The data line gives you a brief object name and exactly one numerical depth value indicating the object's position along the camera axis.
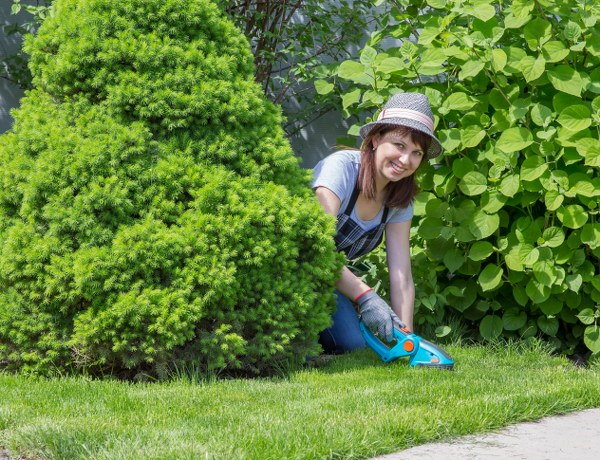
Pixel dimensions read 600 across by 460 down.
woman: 3.97
